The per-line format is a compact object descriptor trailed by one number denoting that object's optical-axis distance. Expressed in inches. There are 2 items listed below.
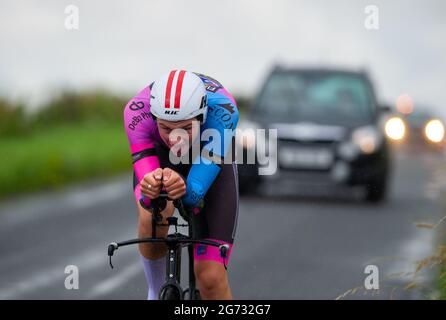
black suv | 1396.4
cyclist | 484.7
